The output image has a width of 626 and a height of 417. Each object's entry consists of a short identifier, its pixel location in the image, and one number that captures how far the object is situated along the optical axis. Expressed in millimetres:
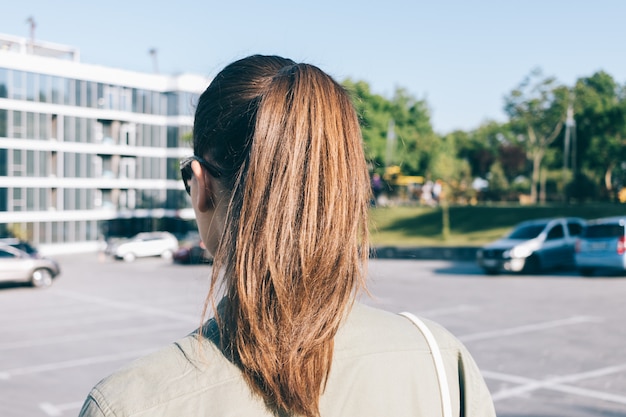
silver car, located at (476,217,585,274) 21094
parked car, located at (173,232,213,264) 33125
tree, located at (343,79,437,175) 65875
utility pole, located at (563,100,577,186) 49625
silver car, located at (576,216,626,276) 18797
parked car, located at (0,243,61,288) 22422
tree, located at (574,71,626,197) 46781
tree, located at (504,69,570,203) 51844
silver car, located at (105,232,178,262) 40406
